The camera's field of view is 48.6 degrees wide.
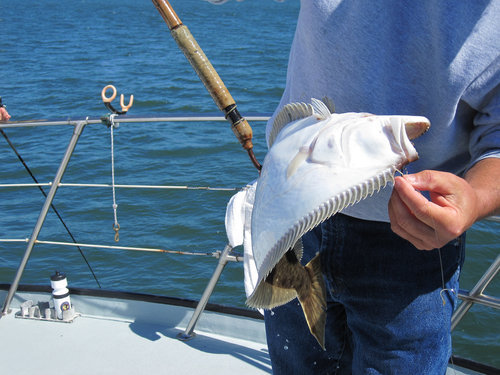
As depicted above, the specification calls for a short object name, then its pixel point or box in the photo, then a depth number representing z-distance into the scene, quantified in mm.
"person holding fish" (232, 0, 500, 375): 893
